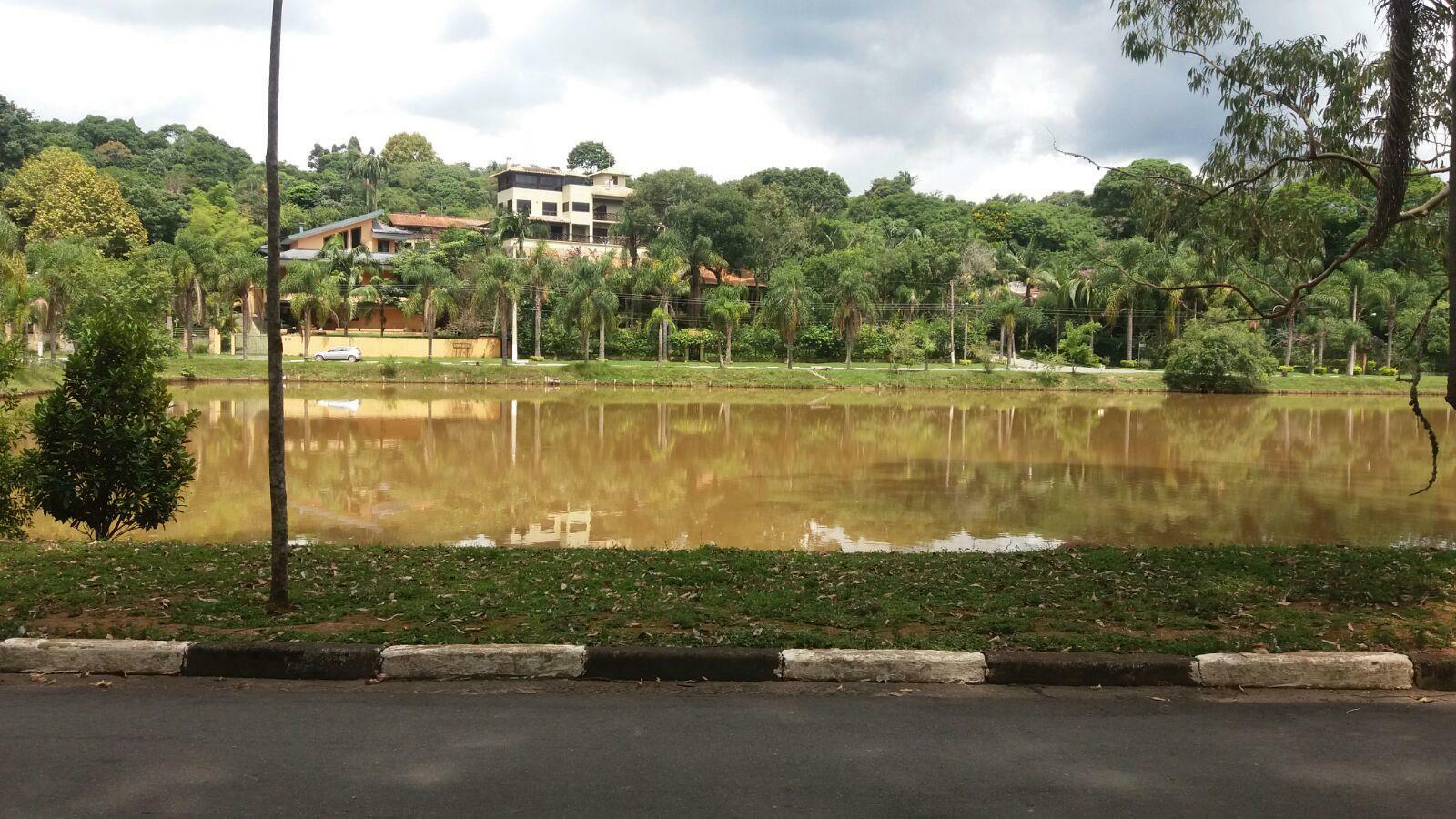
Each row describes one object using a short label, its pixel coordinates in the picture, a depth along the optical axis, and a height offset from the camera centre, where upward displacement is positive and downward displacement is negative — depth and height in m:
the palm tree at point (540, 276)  58.34 +4.53
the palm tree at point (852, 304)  61.66 +3.35
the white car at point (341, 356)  56.66 -0.19
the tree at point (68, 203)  67.94 +9.68
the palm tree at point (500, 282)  55.12 +3.87
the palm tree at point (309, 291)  55.25 +3.28
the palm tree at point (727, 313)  61.00 +2.66
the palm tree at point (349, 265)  60.91 +5.27
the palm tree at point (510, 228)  64.06 +7.86
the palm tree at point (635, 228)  76.12 +9.52
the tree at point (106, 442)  11.30 -1.03
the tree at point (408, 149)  129.12 +25.73
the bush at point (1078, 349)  64.44 +0.92
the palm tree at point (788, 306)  59.62 +3.08
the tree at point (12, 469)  11.47 -1.33
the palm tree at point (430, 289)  57.62 +3.62
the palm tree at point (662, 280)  63.03 +4.67
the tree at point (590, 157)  122.62 +23.47
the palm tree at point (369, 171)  93.81 +16.62
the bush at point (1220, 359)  54.16 +0.30
